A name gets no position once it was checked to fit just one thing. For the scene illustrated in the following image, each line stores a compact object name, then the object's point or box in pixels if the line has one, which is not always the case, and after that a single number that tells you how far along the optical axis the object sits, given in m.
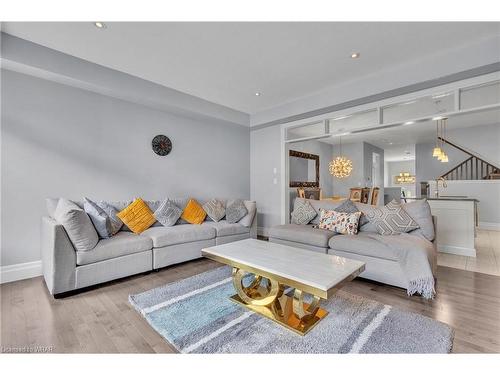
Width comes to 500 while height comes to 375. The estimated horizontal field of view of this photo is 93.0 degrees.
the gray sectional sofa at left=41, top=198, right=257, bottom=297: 2.24
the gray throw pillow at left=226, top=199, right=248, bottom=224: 3.92
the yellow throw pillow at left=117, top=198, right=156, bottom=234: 3.07
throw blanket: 2.15
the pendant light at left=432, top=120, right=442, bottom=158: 5.40
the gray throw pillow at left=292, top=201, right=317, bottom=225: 3.58
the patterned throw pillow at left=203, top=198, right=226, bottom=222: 3.92
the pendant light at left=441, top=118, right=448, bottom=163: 5.68
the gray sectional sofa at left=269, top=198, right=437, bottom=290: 2.35
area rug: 1.50
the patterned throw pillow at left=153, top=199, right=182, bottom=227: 3.39
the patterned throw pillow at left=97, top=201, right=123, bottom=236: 2.97
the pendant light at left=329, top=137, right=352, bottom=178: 6.26
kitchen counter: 3.58
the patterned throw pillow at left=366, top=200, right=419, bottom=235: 2.77
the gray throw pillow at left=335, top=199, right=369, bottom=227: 3.15
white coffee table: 1.60
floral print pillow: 3.02
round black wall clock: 3.84
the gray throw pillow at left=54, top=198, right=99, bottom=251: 2.29
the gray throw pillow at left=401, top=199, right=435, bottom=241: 2.67
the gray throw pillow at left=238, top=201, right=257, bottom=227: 3.95
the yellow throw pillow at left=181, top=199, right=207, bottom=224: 3.69
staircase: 6.43
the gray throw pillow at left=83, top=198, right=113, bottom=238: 2.66
